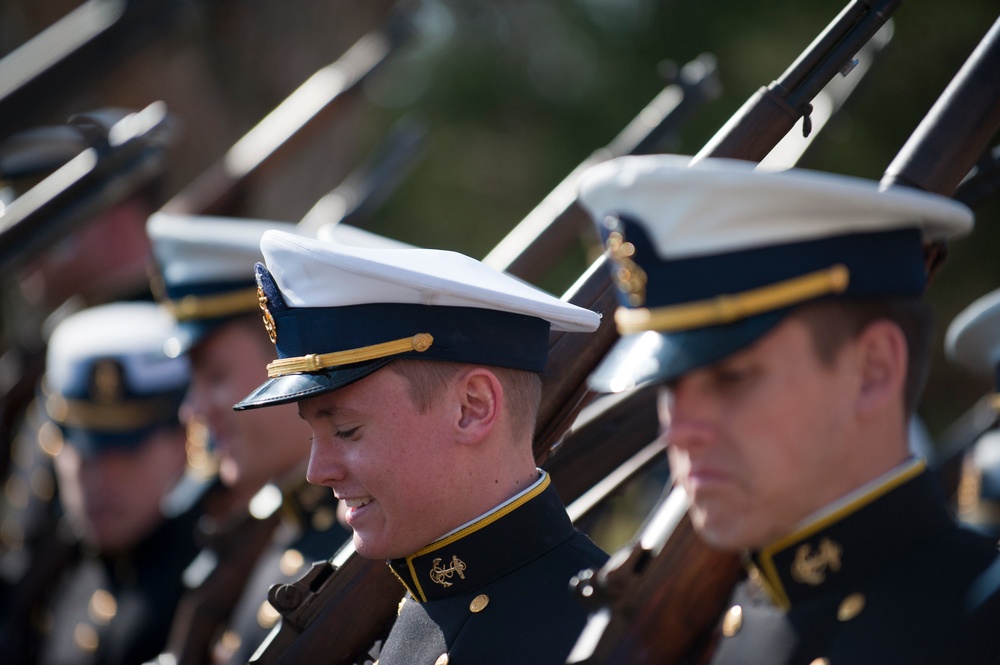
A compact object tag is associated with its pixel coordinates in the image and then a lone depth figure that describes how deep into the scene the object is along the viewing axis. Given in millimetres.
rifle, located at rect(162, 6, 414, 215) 12906
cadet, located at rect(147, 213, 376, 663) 8148
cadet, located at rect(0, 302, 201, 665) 10312
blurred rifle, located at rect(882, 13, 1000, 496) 4594
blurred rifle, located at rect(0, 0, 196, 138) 5187
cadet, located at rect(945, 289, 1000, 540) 6680
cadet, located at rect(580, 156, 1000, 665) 3578
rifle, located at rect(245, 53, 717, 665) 5906
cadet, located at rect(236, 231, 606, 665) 5008
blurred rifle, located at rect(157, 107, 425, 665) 8445
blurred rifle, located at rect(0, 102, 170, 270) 9445
